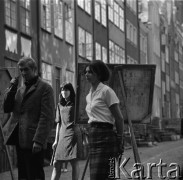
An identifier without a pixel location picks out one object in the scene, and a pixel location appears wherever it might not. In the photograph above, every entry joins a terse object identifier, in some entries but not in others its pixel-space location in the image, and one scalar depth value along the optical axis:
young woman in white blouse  7.90
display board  11.07
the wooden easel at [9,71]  11.37
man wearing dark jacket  8.10
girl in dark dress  12.02
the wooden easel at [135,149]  10.27
